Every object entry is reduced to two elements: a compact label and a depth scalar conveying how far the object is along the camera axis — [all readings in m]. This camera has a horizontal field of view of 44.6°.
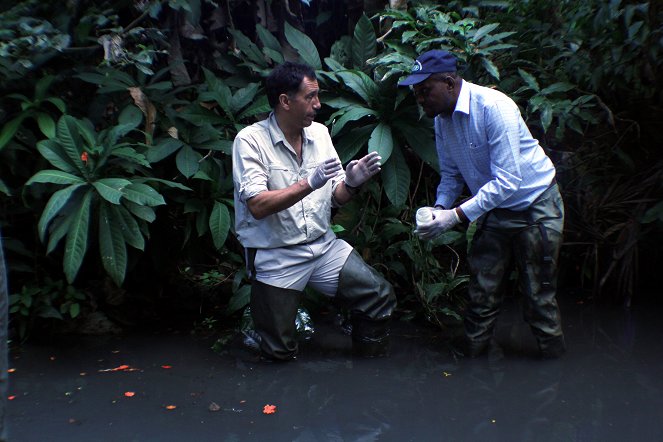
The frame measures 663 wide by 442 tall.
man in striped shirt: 4.43
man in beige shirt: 4.62
